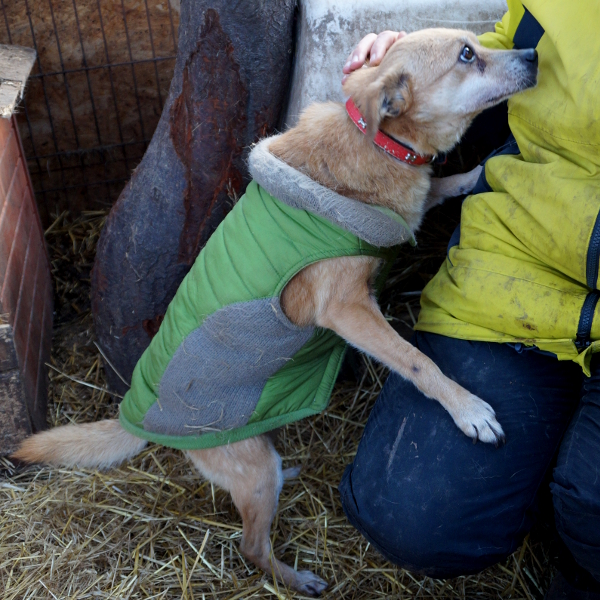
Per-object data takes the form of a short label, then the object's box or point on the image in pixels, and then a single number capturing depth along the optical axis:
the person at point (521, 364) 1.92
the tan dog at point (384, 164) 2.19
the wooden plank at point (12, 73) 2.73
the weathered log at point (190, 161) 2.61
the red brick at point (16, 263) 2.83
